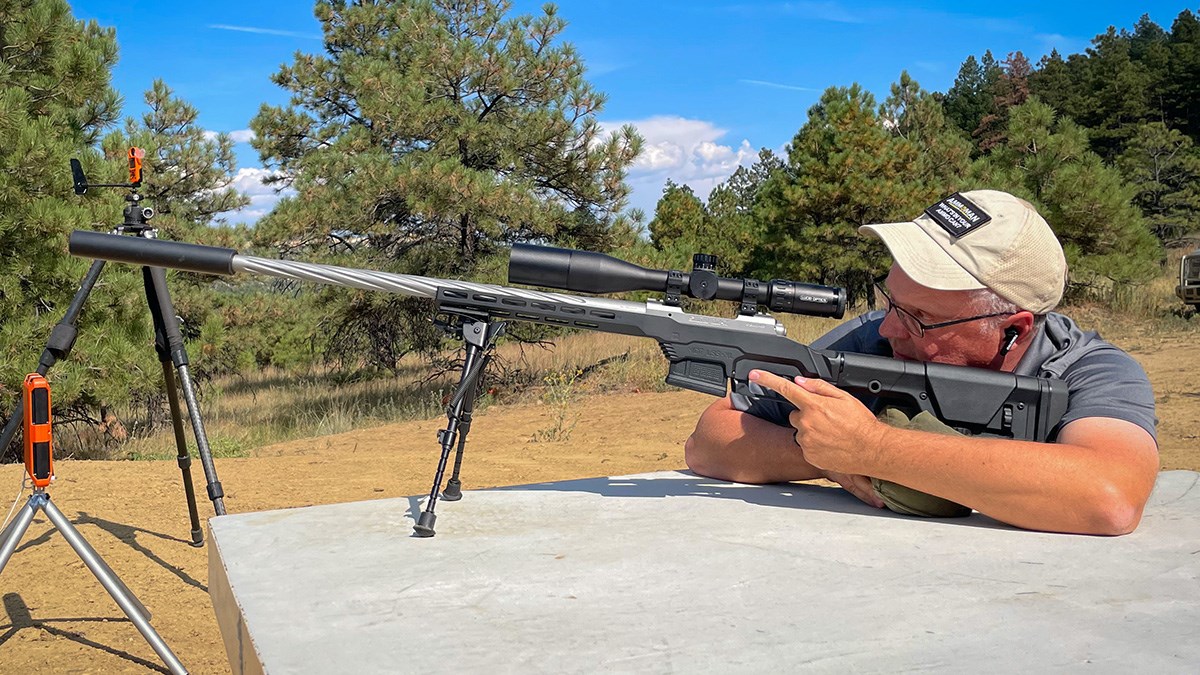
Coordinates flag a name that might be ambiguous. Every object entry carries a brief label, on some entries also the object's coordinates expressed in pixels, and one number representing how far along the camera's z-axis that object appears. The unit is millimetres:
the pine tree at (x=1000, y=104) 45600
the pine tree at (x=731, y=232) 26000
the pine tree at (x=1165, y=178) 34625
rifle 2297
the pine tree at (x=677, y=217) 29234
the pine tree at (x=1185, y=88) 44228
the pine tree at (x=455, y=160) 13109
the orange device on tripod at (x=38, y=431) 2744
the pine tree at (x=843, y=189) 19891
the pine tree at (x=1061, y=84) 46594
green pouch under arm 2338
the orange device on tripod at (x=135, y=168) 4238
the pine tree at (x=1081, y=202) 19438
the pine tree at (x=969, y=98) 51422
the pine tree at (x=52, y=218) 8070
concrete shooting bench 1472
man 2156
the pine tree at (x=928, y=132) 22953
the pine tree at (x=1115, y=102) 43656
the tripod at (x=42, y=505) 2758
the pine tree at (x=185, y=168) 15594
